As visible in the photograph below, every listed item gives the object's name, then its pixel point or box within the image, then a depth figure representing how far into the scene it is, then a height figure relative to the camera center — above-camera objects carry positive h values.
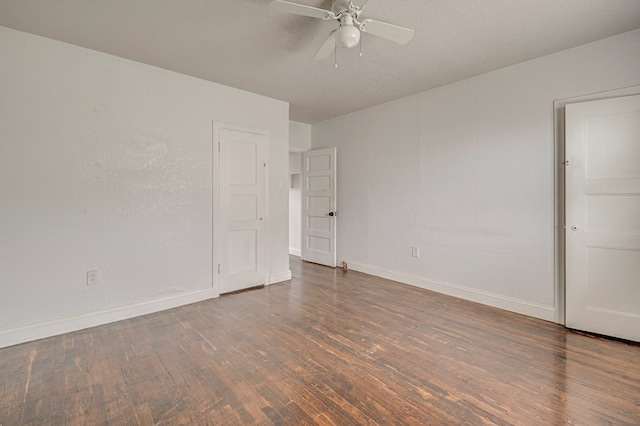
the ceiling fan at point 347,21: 1.98 +1.35
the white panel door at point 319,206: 5.28 +0.15
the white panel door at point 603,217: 2.56 -0.01
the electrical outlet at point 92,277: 2.90 -0.62
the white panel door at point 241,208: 3.84 +0.08
